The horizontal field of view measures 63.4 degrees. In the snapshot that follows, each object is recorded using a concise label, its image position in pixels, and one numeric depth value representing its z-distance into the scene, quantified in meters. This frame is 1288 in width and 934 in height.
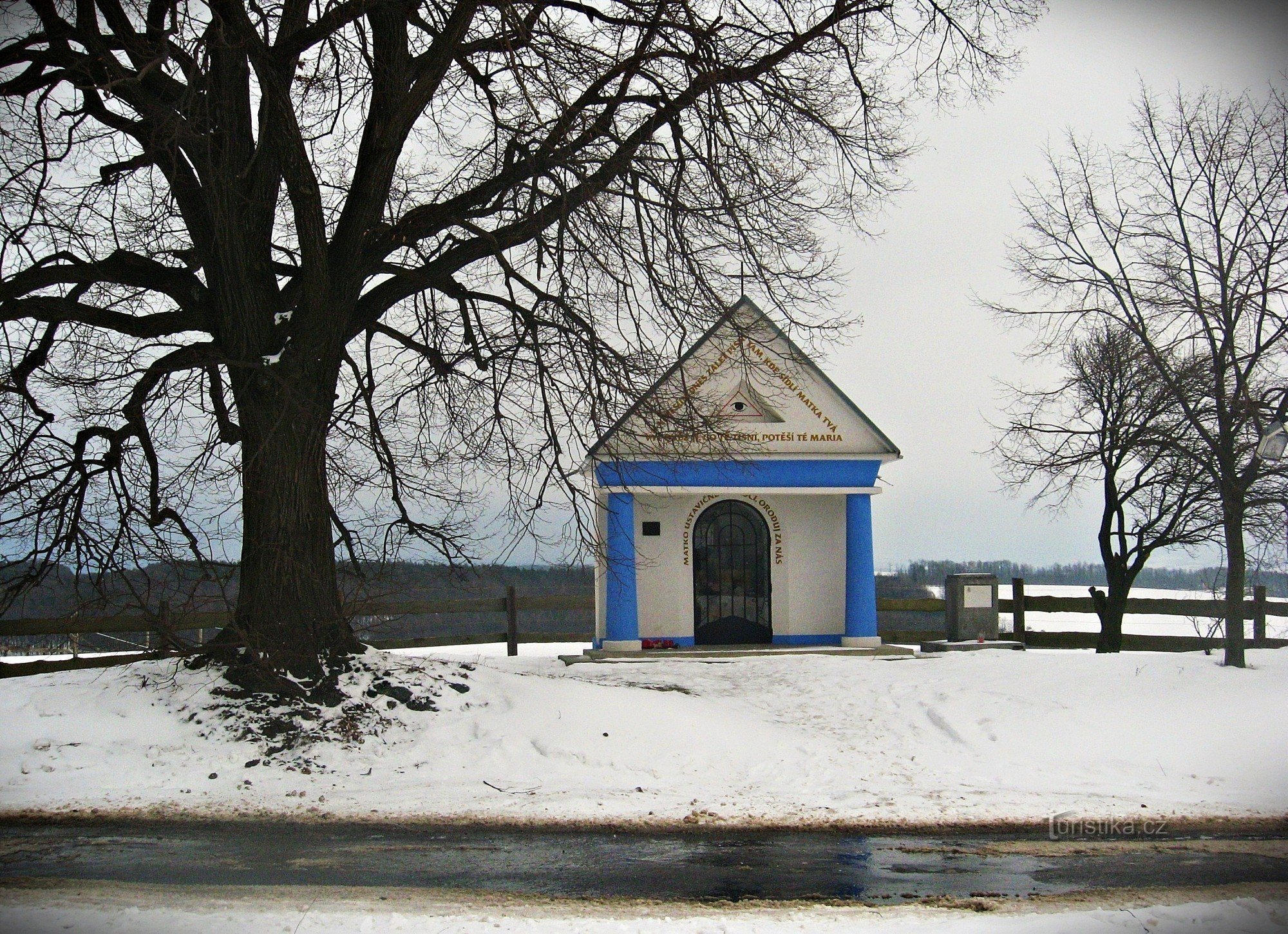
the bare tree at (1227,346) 13.14
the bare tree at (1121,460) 15.37
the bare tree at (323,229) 10.16
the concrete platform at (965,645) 17.86
